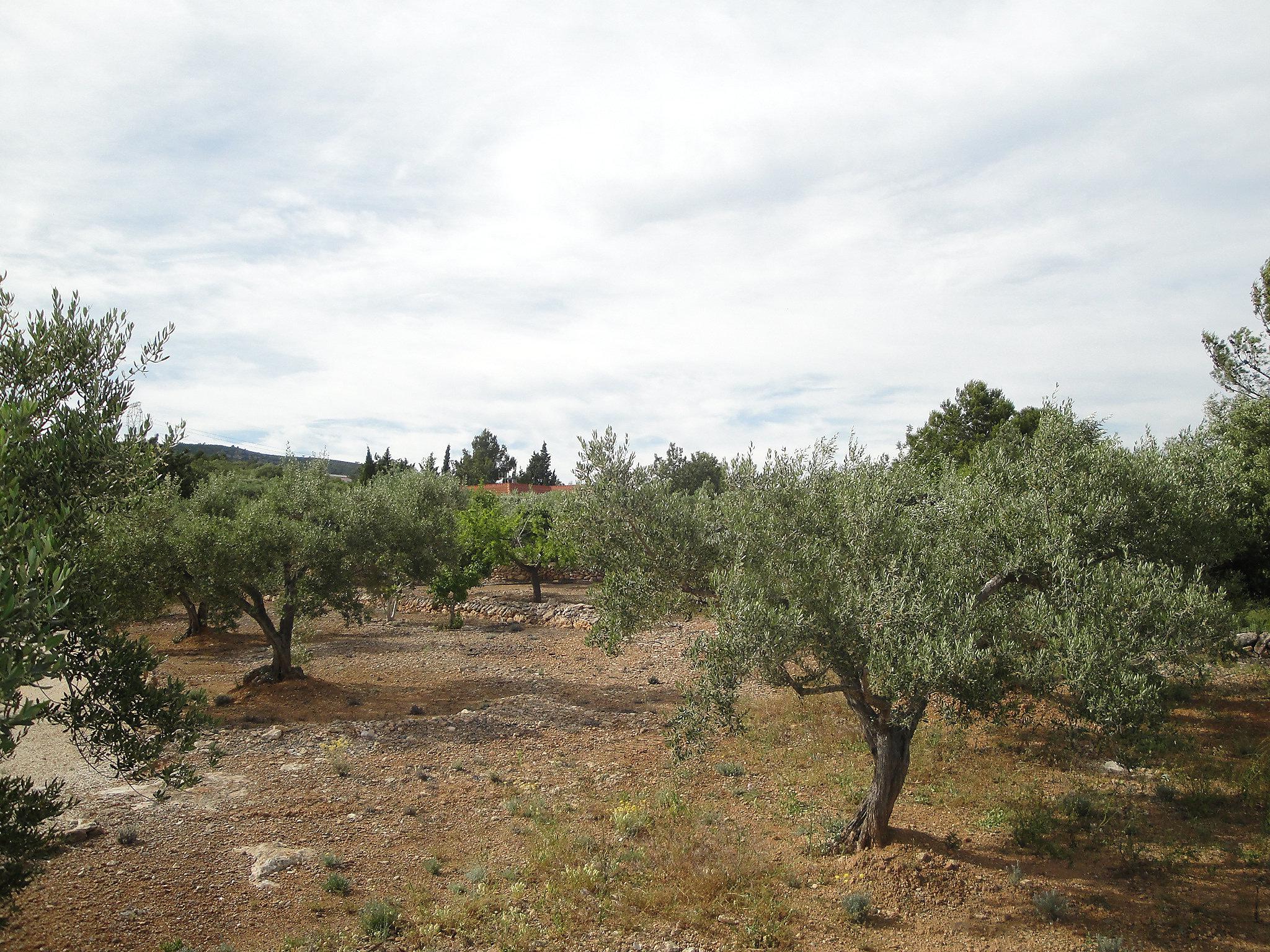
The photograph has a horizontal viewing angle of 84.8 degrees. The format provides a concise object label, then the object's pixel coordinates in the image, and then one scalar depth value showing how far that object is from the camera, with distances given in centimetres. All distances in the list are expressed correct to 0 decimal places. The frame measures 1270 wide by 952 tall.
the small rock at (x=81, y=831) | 1155
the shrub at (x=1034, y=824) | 1186
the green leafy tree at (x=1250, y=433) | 1855
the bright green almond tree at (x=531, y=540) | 3866
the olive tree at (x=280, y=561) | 1930
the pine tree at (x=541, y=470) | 13500
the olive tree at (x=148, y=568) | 1861
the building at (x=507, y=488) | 9710
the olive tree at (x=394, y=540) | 2261
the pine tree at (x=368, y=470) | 6634
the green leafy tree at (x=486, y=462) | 10906
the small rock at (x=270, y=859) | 1108
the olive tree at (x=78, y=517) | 690
